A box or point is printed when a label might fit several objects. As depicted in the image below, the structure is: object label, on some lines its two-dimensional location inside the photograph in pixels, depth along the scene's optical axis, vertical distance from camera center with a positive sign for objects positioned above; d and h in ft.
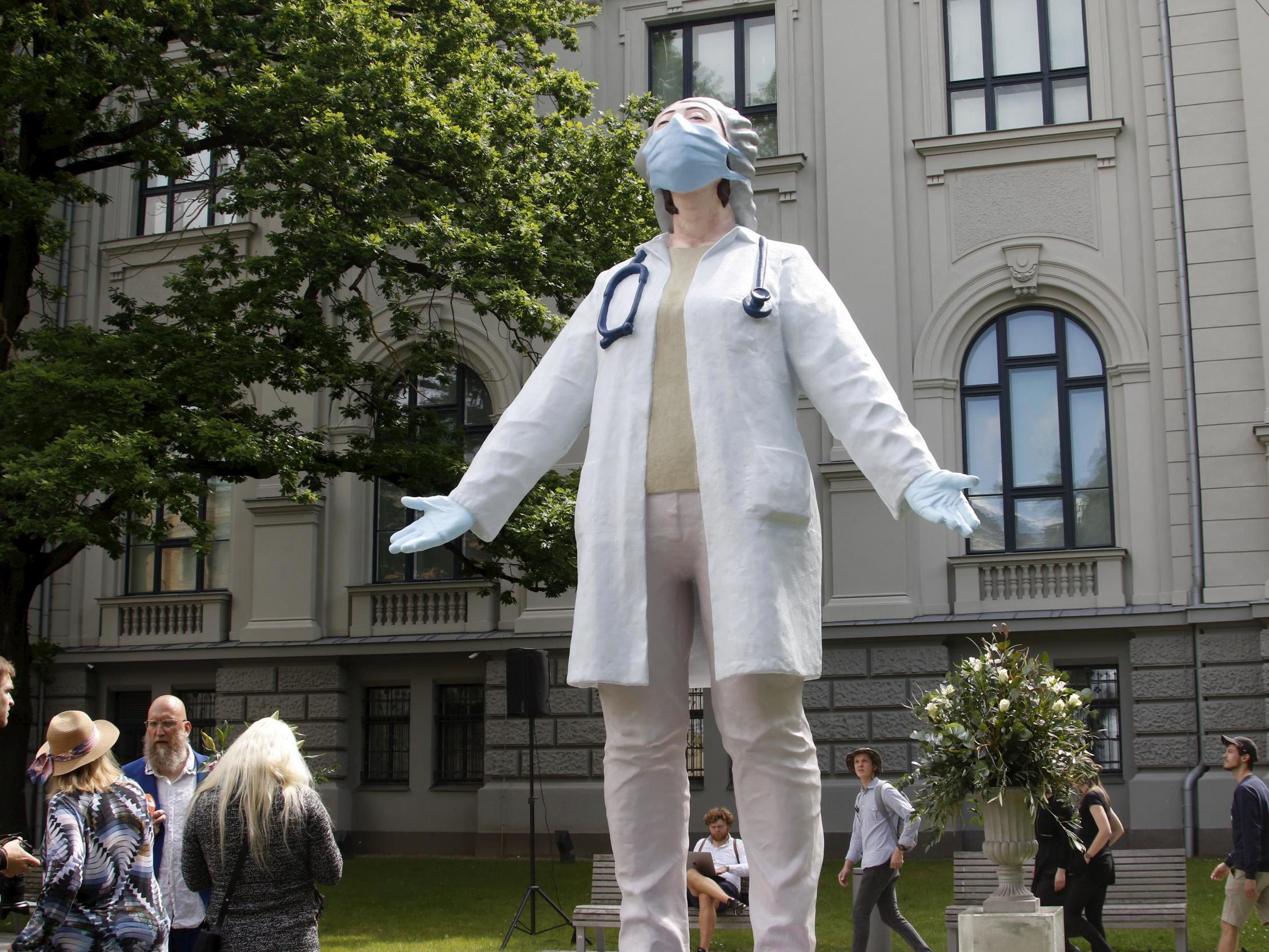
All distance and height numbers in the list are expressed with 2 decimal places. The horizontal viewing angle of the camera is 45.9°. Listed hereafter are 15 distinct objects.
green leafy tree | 46.60 +16.27
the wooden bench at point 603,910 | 37.52 -5.19
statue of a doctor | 13.50 +1.88
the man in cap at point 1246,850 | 33.12 -3.20
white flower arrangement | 30.91 -0.75
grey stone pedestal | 28.84 -4.35
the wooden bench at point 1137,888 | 36.86 -4.76
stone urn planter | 30.86 -2.82
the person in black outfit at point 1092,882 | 35.12 -4.14
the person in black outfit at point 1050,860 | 35.32 -3.64
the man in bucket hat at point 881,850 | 35.88 -3.46
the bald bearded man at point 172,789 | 22.13 -1.22
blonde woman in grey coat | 17.52 -1.62
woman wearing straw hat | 17.87 -1.79
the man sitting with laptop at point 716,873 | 37.55 -4.24
